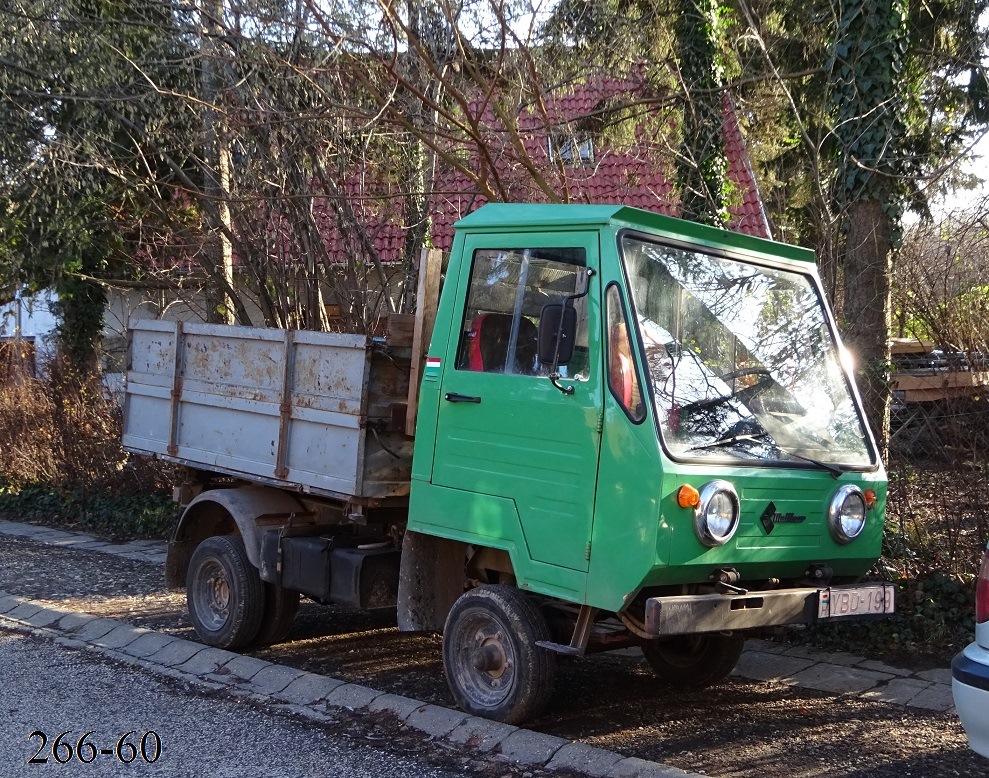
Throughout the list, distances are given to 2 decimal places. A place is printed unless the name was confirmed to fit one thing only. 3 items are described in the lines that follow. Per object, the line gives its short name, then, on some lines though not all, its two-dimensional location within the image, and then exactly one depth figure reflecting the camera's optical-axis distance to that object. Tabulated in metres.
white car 3.96
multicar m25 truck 4.95
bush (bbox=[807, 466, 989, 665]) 7.09
